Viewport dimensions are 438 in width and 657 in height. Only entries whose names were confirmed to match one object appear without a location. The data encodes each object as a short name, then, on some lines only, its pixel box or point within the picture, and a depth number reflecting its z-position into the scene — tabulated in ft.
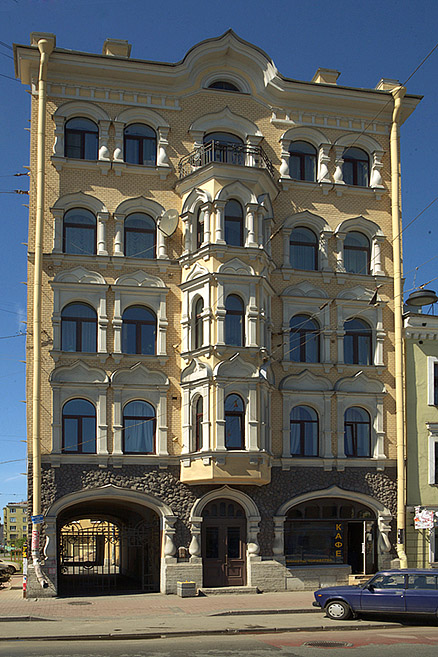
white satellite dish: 97.14
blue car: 67.31
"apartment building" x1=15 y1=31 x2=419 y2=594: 92.73
